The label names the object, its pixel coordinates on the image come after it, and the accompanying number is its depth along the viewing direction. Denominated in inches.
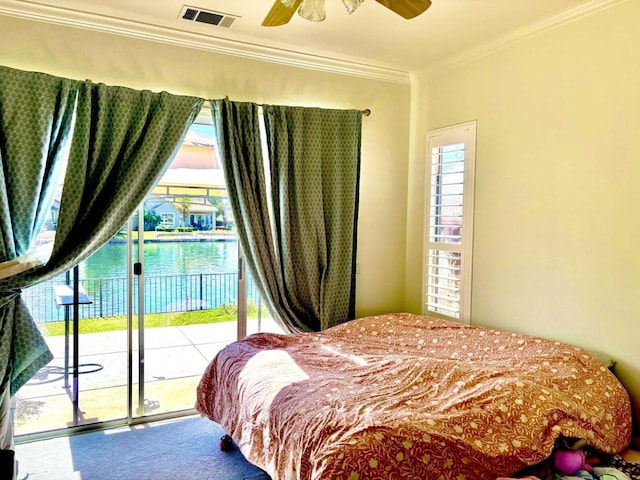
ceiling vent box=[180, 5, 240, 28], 109.0
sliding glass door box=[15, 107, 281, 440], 119.2
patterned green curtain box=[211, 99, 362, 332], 126.6
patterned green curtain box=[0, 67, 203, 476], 101.8
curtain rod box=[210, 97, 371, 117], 143.9
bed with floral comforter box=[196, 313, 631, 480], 69.2
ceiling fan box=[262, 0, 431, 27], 77.5
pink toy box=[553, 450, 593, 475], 78.4
